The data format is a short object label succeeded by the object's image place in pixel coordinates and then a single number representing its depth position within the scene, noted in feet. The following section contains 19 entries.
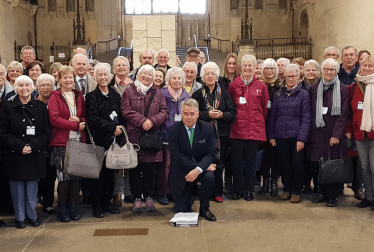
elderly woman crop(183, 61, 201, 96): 18.89
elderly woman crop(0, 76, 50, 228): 15.33
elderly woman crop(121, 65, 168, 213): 17.20
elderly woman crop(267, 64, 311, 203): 18.42
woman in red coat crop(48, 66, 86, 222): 16.01
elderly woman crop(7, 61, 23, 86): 18.92
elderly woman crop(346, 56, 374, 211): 17.52
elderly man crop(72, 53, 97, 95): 18.79
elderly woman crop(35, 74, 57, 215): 16.95
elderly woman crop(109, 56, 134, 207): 18.44
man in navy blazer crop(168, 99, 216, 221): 16.17
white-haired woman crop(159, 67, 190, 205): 17.90
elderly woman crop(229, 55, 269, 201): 18.66
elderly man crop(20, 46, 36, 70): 22.03
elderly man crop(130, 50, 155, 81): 21.53
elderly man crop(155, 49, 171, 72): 21.66
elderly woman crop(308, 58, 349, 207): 17.90
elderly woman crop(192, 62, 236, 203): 18.20
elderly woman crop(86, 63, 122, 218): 16.62
